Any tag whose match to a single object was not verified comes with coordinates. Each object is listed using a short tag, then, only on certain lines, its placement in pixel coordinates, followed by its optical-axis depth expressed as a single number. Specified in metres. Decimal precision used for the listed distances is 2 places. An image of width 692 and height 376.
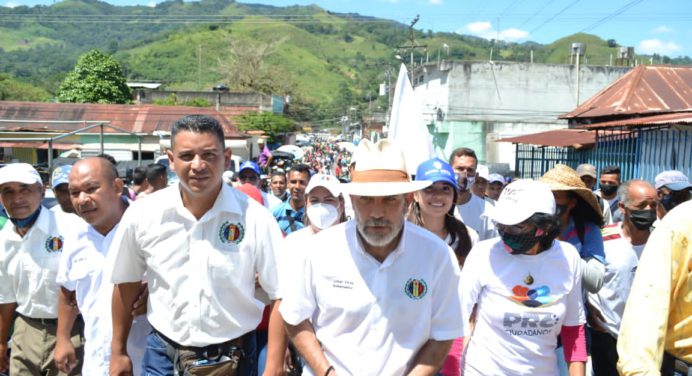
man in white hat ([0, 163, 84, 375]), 4.18
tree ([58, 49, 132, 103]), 41.62
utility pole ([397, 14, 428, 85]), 31.98
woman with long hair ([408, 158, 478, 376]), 4.00
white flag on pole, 4.48
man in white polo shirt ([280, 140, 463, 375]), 2.57
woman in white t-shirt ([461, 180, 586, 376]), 3.06
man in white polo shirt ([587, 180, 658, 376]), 4.37
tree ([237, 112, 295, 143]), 35.38
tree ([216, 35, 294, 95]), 54.81
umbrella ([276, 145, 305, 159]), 22.66
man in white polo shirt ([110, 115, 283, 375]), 3.00
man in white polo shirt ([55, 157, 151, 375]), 3.56
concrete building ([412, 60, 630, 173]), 35.09
